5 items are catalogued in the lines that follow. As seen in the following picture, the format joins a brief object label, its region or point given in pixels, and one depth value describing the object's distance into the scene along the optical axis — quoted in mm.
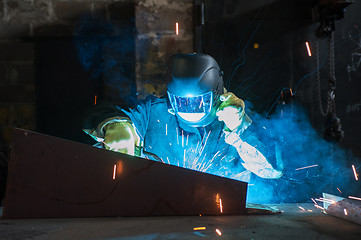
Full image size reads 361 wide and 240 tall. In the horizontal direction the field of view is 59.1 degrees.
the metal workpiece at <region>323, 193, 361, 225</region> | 2005
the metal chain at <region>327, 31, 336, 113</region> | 2820
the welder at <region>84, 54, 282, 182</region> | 2689
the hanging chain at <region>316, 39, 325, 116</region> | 3345
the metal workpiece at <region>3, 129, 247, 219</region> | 2074
